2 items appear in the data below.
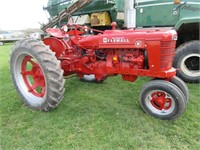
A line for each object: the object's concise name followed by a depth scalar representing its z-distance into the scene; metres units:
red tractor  2.75
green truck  4.12
